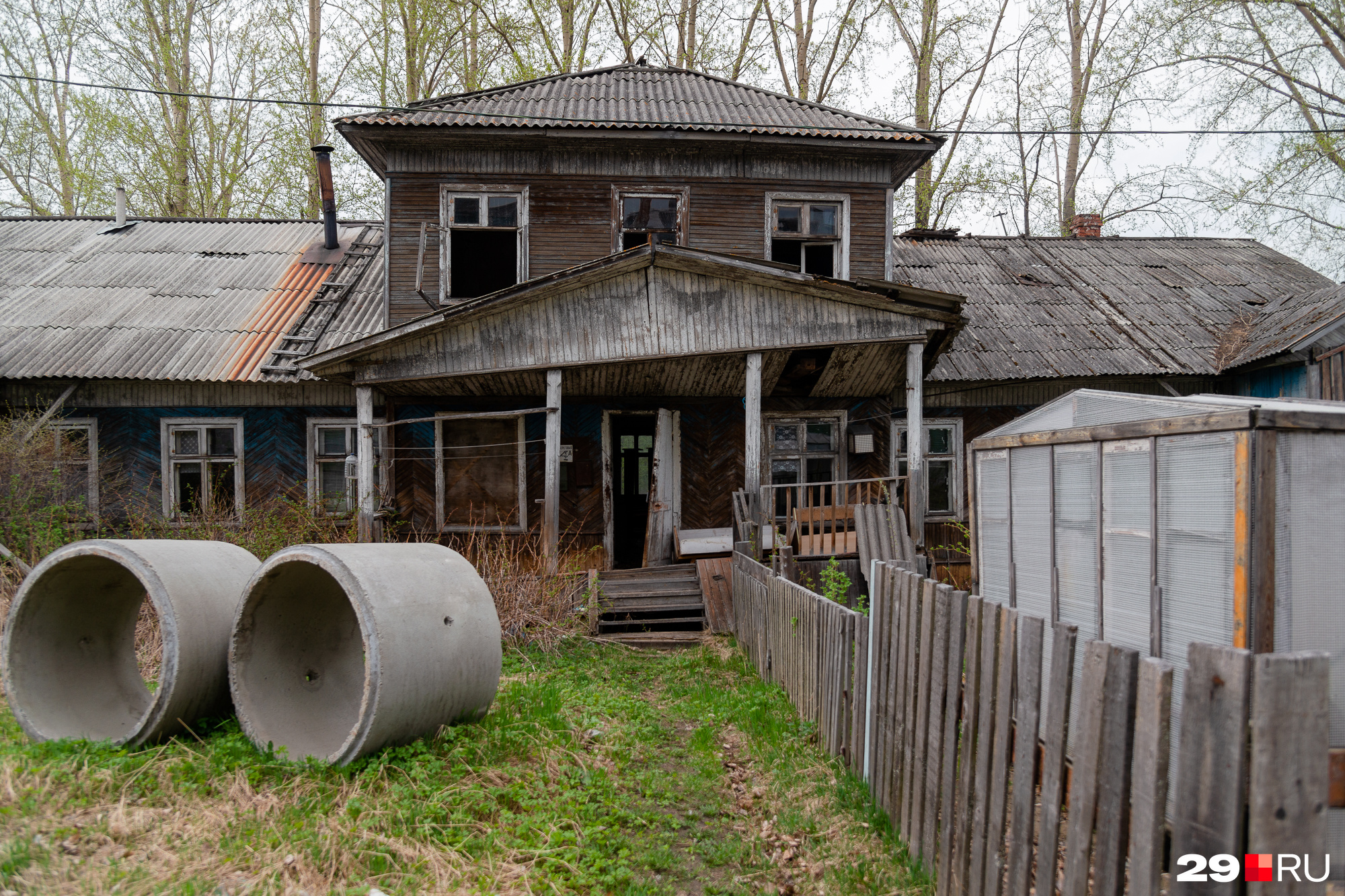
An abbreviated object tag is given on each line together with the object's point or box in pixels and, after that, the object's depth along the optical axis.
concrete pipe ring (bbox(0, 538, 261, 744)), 4.86
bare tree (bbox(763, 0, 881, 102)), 22.12
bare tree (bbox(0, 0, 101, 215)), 21.80
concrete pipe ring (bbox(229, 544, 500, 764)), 4.52
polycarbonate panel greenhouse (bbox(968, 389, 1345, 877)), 3.53
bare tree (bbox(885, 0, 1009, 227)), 21.97
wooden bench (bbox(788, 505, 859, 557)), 10.26
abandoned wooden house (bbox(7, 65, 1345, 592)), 11.92
